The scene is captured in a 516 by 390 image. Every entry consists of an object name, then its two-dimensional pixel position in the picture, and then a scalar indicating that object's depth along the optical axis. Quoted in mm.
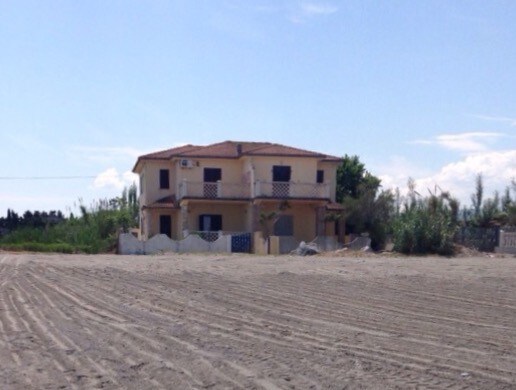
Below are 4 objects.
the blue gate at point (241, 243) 48219
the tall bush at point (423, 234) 44031
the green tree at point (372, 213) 53094
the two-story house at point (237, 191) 52688
